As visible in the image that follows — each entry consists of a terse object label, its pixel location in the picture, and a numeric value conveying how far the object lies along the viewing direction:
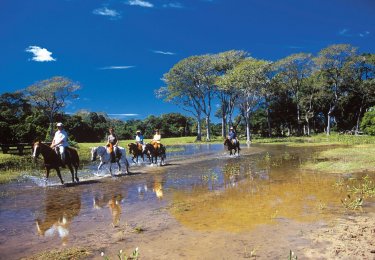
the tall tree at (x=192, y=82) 66.81
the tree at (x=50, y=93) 71.62
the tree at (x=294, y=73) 67.19
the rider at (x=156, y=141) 26.58
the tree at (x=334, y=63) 60.25
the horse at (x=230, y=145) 31.21
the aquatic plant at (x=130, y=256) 5.71
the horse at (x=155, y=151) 26.45
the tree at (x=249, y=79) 57.03
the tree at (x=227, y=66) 67.12
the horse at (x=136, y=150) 27.74
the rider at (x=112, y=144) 20.42
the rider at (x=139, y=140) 28.19
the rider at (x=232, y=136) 31.07
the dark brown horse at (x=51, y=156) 16.33
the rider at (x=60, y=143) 17.20
